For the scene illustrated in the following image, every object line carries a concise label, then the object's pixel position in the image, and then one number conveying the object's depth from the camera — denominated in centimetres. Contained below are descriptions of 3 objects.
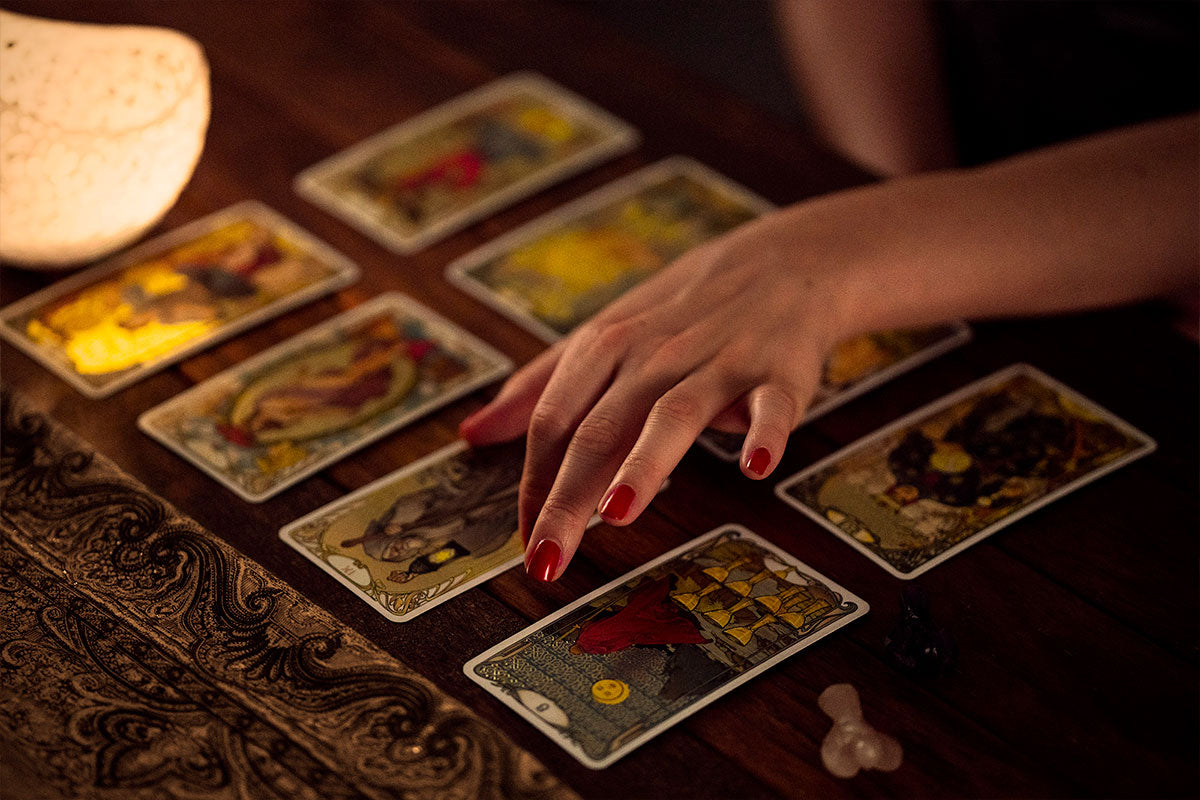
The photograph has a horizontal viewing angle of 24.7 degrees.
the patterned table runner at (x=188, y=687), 92
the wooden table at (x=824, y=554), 93
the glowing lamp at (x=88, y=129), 104
